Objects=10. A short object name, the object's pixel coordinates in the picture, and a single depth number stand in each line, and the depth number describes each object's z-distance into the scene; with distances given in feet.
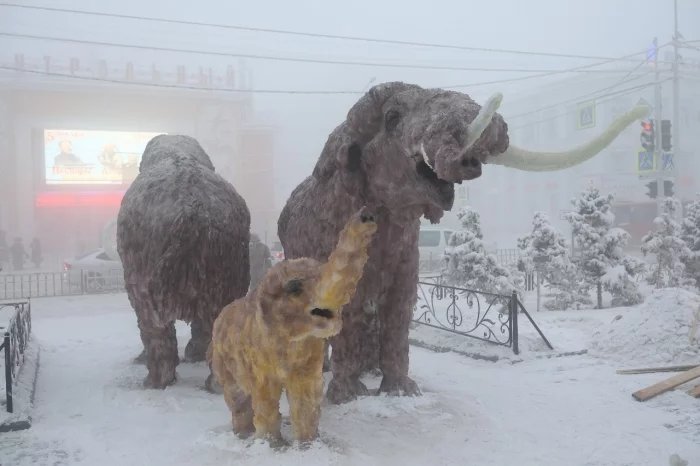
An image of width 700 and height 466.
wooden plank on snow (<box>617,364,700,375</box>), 14.15
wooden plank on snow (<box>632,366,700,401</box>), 12.12
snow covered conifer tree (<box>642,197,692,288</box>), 28.07
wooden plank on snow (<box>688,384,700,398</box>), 11.96
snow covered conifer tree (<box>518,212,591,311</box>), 27.71
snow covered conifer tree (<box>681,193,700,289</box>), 27.61
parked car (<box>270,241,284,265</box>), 39.36
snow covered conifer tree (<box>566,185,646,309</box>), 27.20
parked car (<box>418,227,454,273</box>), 42.70
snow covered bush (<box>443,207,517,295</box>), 25.46
